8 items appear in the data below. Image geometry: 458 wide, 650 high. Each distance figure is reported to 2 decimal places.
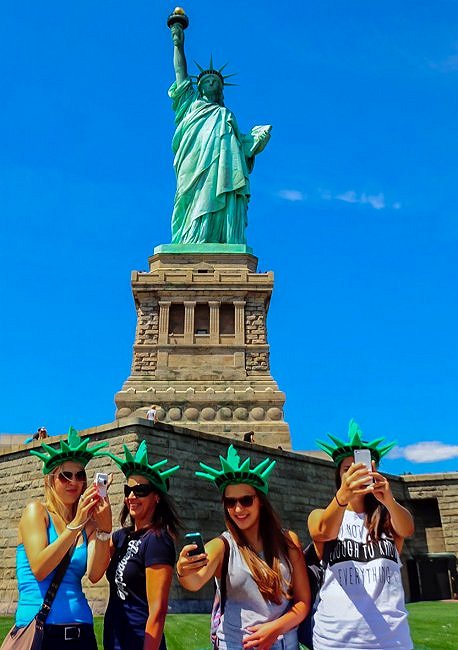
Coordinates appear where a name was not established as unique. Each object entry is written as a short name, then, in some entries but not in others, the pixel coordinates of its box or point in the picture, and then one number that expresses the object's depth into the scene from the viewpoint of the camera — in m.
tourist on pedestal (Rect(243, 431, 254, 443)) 18.34
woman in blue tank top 3.62
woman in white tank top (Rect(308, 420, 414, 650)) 3.53
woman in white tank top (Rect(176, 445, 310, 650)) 3.54
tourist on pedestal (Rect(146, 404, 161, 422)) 18.06
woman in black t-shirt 3.66
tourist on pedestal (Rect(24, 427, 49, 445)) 17.48
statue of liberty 32.16
